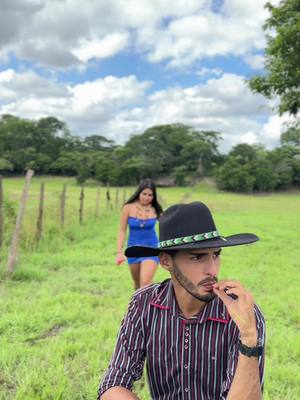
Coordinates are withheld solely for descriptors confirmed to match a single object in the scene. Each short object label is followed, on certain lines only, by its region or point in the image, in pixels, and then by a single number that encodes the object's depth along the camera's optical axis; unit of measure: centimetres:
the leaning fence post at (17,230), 751
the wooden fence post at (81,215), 1602
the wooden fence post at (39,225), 1114
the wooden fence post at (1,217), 914
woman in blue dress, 561
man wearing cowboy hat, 188
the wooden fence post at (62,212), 1364
